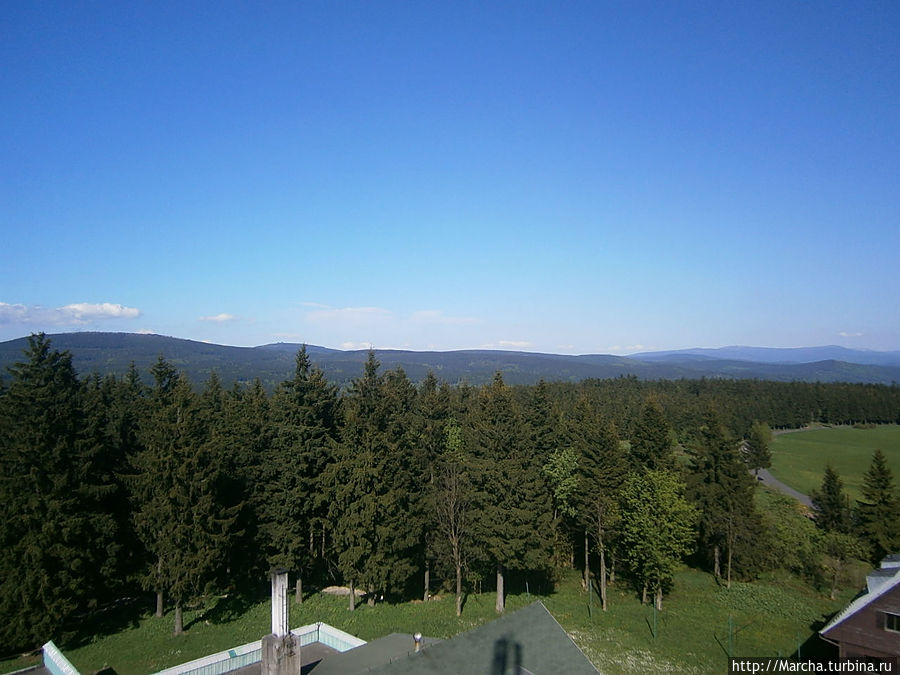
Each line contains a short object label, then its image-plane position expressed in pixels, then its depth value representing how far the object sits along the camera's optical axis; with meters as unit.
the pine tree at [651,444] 35.78
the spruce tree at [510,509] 25.02
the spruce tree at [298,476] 25.70
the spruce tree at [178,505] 22.31
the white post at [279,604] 14.30
